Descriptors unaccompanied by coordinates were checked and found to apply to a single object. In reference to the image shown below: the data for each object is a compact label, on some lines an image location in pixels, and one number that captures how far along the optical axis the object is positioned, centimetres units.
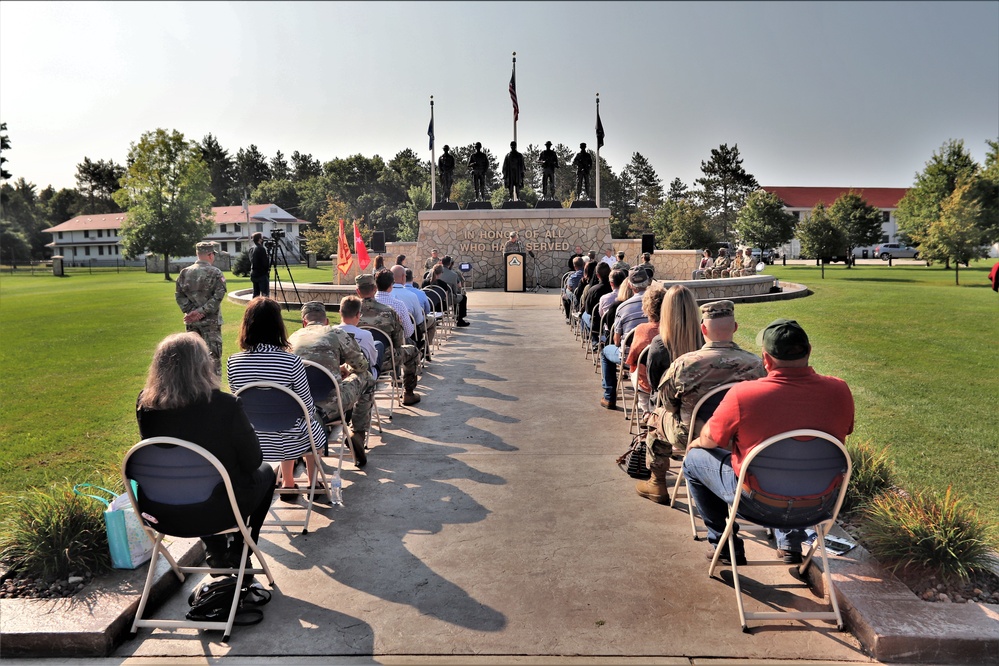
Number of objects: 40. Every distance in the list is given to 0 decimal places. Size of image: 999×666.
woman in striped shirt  469
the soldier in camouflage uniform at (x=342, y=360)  556
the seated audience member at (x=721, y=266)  2878
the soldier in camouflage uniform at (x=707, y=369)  441
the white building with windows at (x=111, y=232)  8912
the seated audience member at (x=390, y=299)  852
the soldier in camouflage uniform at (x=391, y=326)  772
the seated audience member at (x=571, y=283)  1496
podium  2519
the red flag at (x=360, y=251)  1895
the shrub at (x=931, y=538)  368
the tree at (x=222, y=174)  11931
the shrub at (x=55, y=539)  382
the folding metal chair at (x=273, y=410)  460
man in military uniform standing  915
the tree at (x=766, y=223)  5794
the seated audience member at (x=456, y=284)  1472
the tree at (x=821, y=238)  4203
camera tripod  1758
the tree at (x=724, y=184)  8500
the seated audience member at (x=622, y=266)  1000
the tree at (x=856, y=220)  5772
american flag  2864
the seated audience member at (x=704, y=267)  2867
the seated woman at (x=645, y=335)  606
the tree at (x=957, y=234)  3484
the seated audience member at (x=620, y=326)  758
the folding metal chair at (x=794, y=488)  342
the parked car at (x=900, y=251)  6796
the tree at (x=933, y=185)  5291
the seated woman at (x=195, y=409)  342
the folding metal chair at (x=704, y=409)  428
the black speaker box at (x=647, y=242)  2625
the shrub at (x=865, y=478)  472
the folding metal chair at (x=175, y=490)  340
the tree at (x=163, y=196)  5666
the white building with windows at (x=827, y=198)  9088
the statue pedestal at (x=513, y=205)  2946
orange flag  1886
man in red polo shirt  349
